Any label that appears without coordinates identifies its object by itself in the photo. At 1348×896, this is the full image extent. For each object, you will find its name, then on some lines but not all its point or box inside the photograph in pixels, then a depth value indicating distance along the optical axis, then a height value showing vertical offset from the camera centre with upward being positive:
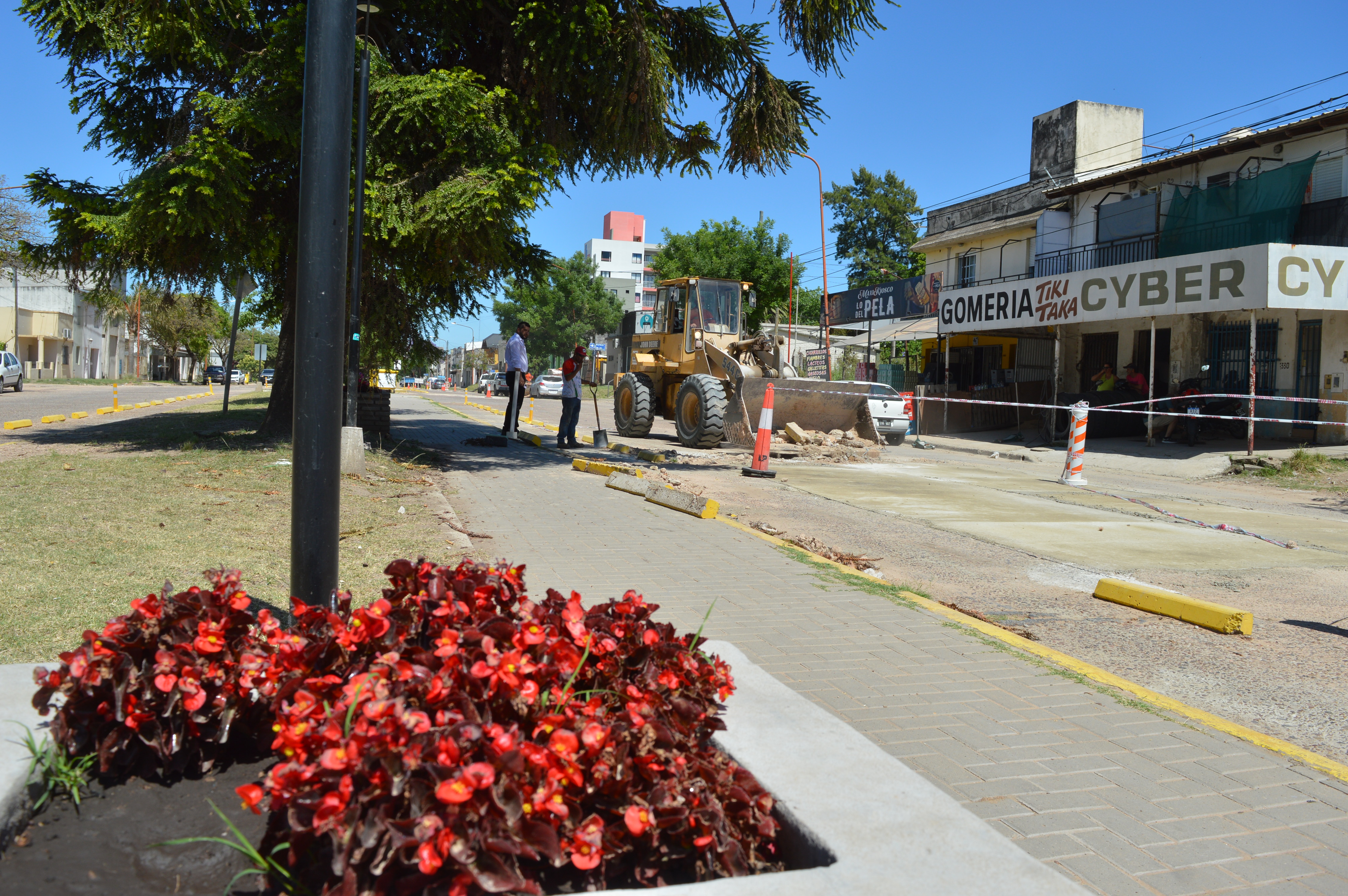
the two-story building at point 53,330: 55.41 +4.07
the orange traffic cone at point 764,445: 12.91 -0.42
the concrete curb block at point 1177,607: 5.56 -1.13
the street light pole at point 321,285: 3.10 +0.39
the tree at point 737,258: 47.66 +8.14
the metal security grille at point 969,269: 34.44 +5.76
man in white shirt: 16.00 +0.68
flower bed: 1.85 -0.76
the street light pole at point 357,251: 9.45 +1.79
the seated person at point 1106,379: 23.62 +1.20
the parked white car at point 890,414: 21.41 +0.13
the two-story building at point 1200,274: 19.08 +3.50
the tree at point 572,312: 67.56 +7.23
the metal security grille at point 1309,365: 19.83 +1.46
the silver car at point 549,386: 49.19 +1.17
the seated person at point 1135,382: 23.34 +1.14
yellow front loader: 17.25 +0.68
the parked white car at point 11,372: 35.28 +0.74
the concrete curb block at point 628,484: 10.48 -0.83
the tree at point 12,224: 36.28 +6.72
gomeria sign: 18.00 +3.16
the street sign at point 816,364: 39.41 +2.45
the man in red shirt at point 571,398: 16.14 +0.20
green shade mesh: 20.36 +5.08
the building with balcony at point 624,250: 118.62 +20.79
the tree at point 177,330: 62.62 +4.72
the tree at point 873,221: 61.09 +13.16
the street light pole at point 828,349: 19.41 +1.45
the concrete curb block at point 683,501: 9.15 -0.91
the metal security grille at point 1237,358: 21.02 +1.72
